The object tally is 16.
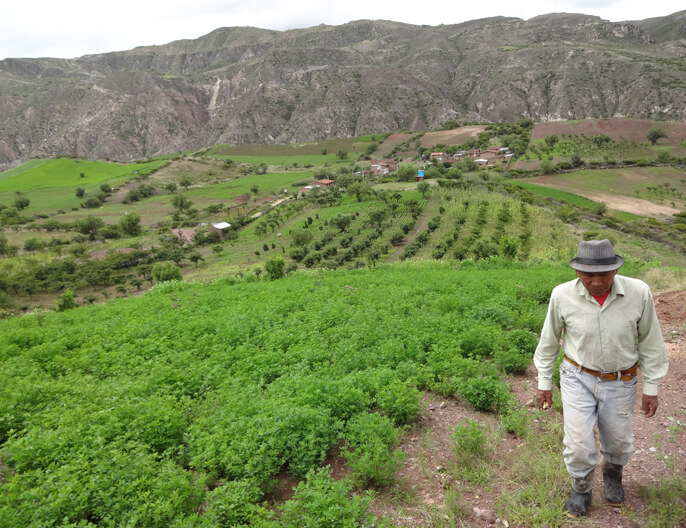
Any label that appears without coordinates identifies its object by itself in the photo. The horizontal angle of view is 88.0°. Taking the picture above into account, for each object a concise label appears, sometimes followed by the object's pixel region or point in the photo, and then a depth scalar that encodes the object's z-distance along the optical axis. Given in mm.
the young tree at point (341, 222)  64562
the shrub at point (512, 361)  8000
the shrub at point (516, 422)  5691
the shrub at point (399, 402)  6027
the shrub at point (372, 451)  4750
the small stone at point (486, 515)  4223
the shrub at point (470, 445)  5137
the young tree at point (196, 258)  59953
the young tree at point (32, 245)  70625
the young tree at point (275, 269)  24694
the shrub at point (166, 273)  44156
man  3846
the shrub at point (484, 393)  6500
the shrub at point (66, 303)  28767
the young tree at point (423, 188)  71938
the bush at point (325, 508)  3902
